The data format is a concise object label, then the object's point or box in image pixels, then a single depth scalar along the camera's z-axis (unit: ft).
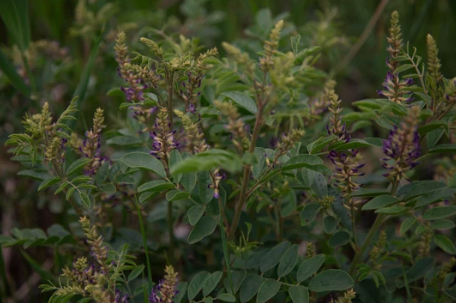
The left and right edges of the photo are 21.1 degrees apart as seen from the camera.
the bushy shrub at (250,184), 2.94
